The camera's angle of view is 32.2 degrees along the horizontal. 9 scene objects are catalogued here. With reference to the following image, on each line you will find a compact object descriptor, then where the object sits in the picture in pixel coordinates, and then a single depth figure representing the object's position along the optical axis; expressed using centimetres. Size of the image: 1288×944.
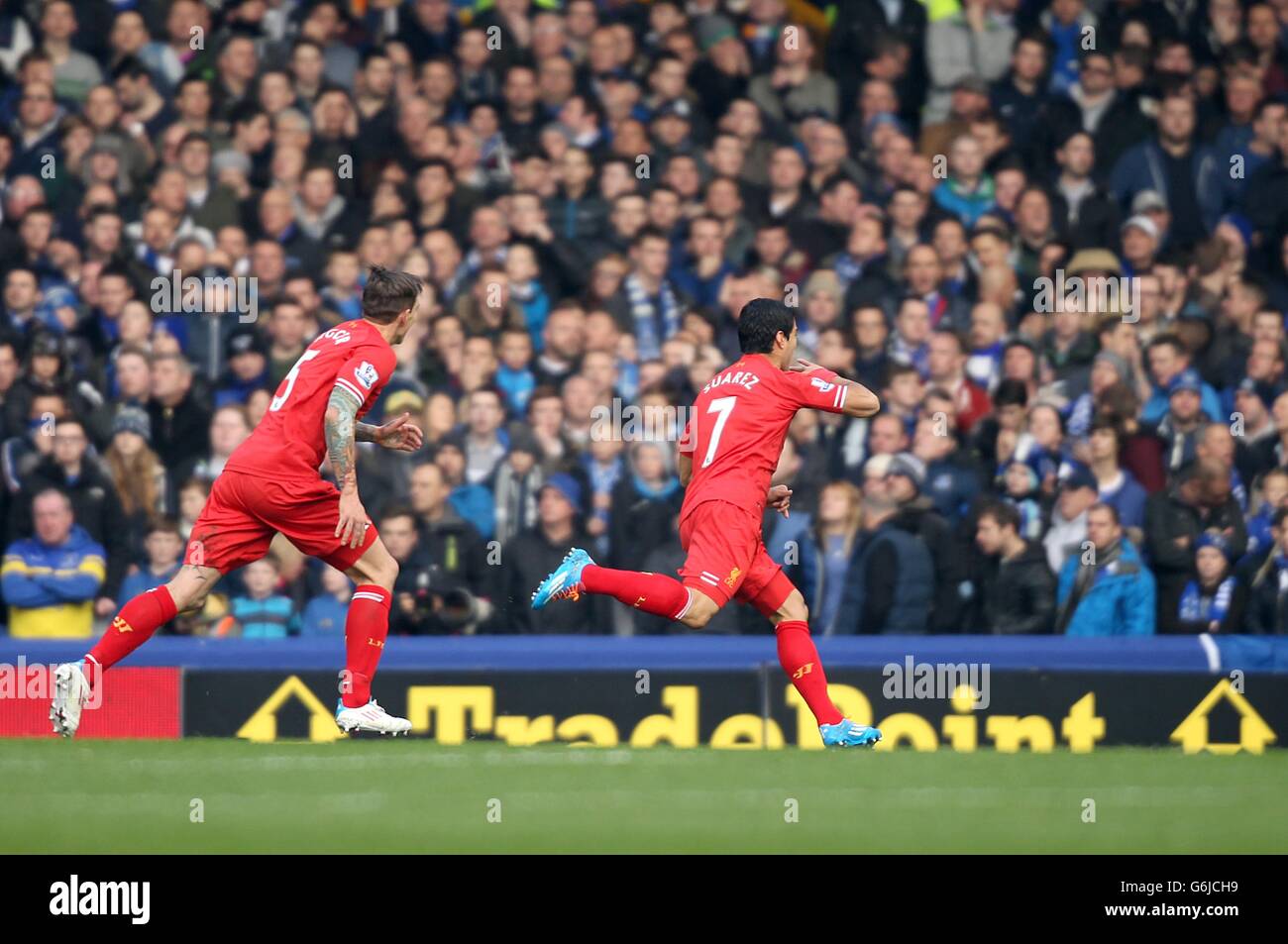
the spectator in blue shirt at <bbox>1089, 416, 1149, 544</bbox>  1324
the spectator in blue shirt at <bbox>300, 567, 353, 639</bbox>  1295
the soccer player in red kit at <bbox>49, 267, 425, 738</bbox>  962
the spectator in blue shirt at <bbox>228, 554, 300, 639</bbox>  1291
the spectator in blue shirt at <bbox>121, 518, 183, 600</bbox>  1307
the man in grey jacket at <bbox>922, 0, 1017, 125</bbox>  1627
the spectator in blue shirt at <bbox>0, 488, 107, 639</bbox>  1292
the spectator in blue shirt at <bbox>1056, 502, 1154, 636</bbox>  1270
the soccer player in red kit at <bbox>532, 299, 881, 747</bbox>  976
